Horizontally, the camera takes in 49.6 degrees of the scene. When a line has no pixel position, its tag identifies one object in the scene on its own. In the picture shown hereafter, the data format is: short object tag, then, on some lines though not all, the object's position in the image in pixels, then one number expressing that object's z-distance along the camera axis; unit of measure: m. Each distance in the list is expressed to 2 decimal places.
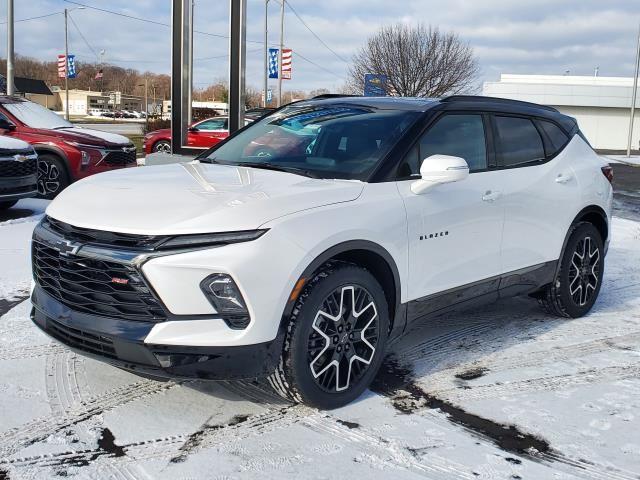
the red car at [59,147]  11.43
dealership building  48.41
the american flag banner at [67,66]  43.91
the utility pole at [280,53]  39.41
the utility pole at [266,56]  42.66
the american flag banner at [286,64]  38.59
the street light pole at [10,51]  19.77
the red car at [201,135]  20.14
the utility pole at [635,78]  33.66
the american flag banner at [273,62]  38.72
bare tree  36.94
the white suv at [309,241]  3.11
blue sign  28.89
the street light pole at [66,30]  58.36
